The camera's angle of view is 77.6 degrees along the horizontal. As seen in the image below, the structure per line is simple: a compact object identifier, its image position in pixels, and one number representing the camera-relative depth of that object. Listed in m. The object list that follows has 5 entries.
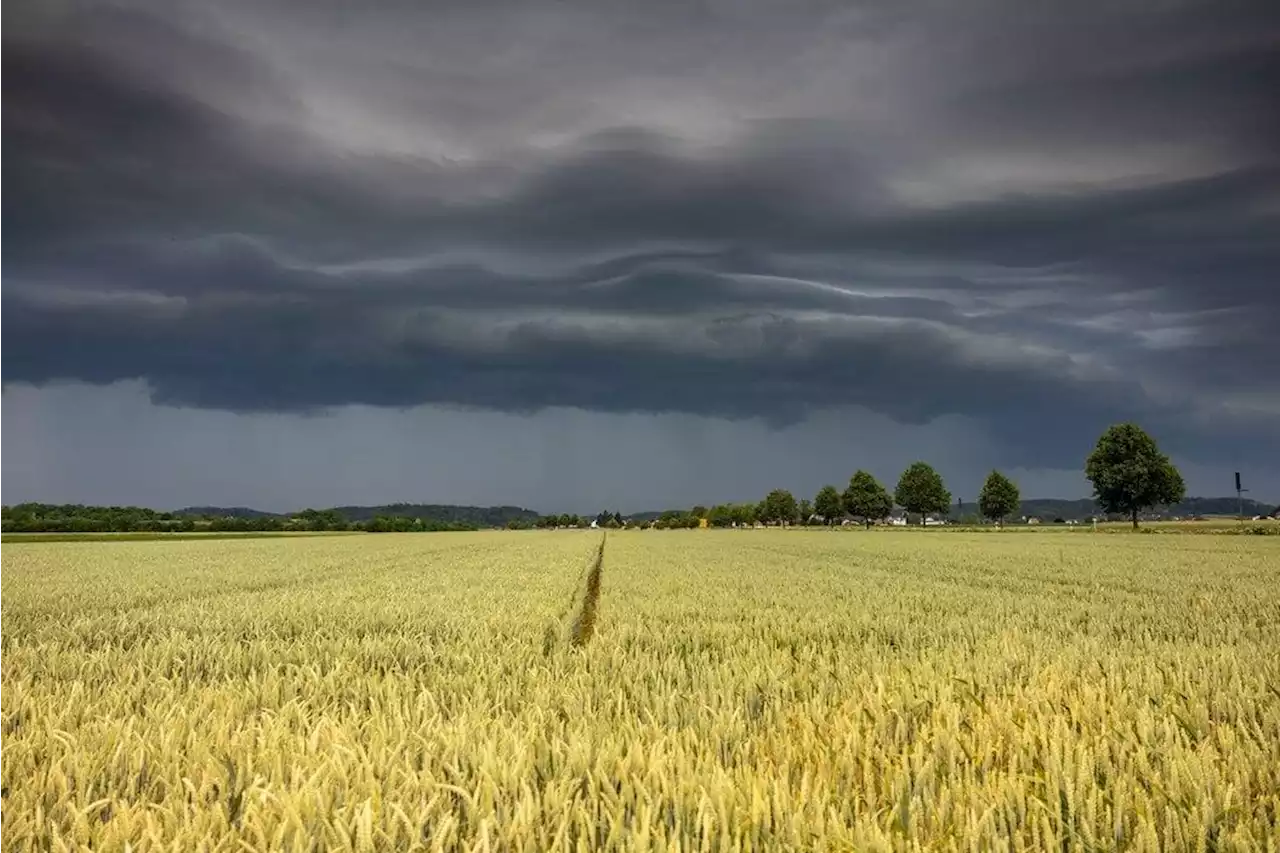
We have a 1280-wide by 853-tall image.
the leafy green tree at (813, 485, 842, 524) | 185.12
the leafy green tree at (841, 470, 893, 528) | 159.38
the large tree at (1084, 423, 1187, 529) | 92.50
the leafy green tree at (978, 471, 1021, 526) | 133.12
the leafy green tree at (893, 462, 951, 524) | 146.88
